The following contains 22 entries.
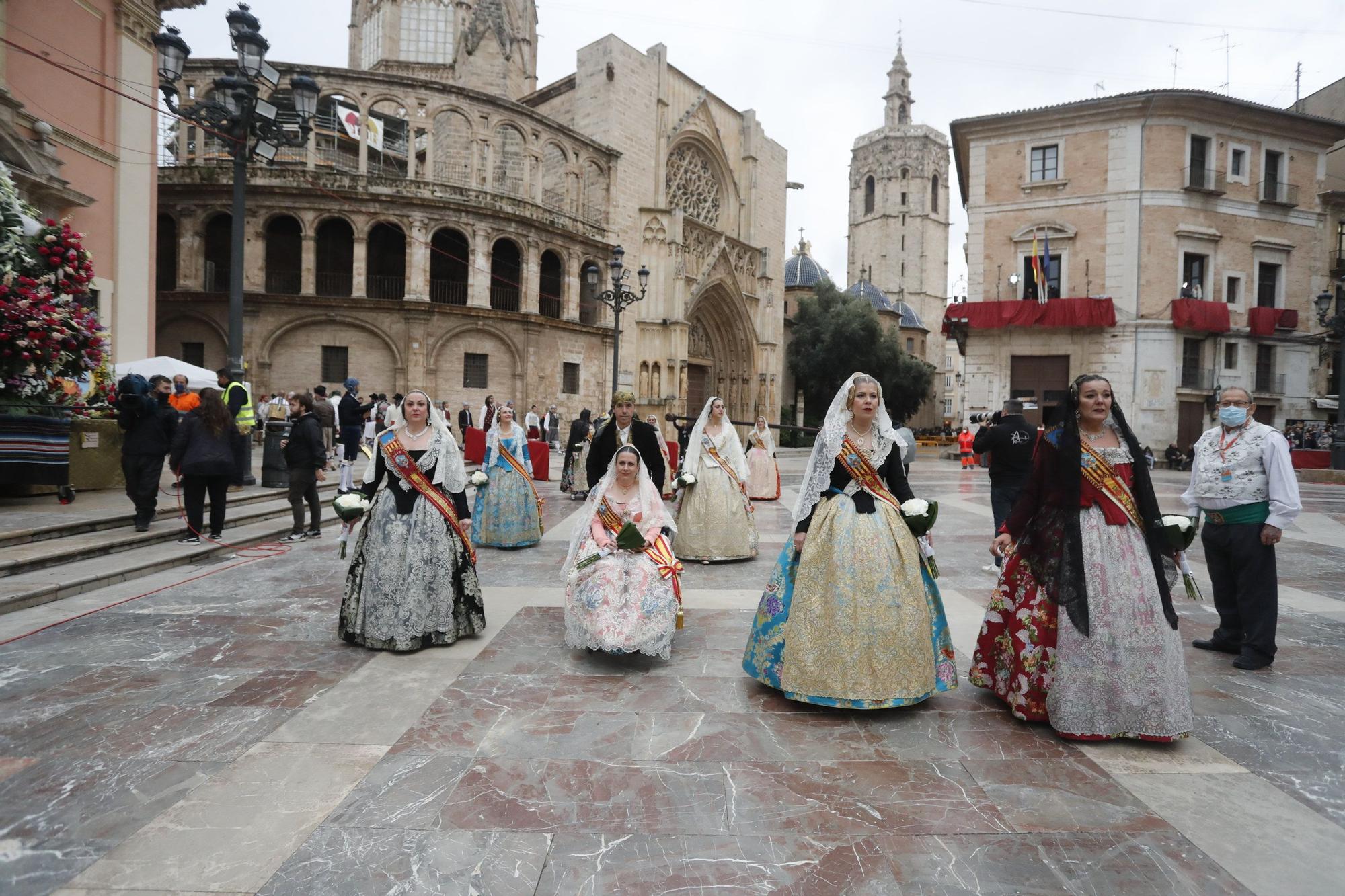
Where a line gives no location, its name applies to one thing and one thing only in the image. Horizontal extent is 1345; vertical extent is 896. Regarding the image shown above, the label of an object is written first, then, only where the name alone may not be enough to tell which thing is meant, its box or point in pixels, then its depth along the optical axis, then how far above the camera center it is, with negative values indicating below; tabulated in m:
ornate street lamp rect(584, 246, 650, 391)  18.61 +3.83
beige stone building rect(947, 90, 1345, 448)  24.64 +6.65
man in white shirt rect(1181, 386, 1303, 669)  4.62 -0.46
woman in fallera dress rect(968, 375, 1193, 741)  3.50 -0.78
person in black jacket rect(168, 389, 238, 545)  7.61 -0.33
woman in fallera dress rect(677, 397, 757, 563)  8.13 -0.87
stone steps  6.01 -1.40
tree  41.81 +4.61
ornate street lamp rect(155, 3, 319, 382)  9.61 +4.40
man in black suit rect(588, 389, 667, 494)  6.30 -0.10
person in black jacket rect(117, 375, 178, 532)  8.02 -0.35
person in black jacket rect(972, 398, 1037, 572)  6.89 -0.13
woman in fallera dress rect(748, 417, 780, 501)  14.27 -0.84
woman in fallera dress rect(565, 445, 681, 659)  4.60 -0.99
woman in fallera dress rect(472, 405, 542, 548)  8.80 -0.90
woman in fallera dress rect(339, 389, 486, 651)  4.84 -0.88
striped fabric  8.57 -0.45
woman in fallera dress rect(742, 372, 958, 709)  3.76 -0.85
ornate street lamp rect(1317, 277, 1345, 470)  18.48 +2.98
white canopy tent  12.02 +0.81
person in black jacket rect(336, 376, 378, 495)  11.95 -0.11
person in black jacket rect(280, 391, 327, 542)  8.24 -0.35
